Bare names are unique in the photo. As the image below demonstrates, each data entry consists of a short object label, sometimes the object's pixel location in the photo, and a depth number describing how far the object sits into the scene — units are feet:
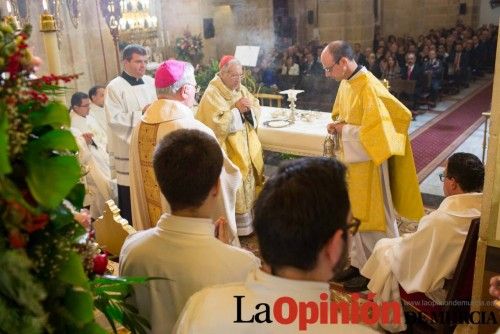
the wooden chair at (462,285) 8.47
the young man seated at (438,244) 9.32
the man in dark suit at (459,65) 42.11
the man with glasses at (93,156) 17.07
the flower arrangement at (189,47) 34.35
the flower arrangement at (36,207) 3.52
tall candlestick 6.01
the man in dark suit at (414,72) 35.45
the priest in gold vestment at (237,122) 15.79
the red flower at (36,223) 3.55
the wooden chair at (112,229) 9.12
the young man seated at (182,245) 5.74
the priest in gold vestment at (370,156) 13.57
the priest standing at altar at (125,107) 16.06
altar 17.90
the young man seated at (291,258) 4.23
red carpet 24.08
